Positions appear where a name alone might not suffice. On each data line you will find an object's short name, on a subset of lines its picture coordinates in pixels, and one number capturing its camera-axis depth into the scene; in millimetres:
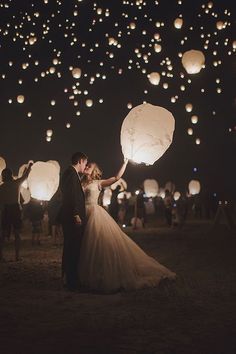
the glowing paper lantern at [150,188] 36344
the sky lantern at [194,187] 37844
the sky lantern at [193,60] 14586
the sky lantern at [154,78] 17094
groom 7168
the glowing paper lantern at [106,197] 25177
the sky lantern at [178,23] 16500
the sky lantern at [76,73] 18062
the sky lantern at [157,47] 17797
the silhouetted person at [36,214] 14039
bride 6953
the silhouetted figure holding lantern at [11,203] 10148
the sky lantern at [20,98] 20312
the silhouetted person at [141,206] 20706
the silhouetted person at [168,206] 21109
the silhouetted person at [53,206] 15262
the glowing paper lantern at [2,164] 16459
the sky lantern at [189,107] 20741
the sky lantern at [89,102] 20688
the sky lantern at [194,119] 22016
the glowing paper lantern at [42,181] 13922
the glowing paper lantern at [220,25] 16844
